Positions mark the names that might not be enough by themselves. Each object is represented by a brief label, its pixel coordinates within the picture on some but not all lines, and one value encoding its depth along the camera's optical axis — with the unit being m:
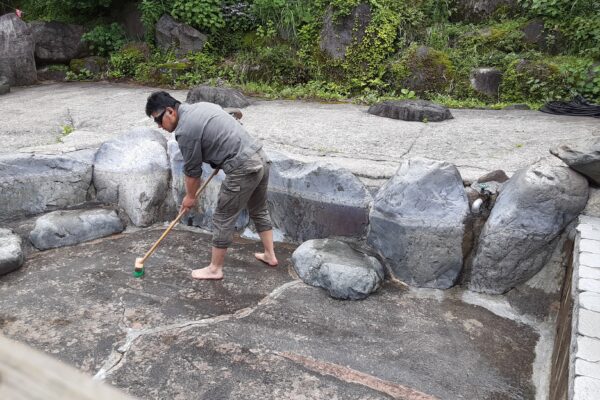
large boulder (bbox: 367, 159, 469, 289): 4.08
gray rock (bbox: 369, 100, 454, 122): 6.46
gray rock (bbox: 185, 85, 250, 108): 7.28
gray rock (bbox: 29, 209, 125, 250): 4.62
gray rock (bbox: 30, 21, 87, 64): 9.98
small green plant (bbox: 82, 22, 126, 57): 10.31
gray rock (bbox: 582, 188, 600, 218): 3.79
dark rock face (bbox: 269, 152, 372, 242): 4.50
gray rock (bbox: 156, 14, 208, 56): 9.75
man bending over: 3.84
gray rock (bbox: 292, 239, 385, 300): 3.93
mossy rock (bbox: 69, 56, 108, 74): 10.16
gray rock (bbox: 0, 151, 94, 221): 4.89
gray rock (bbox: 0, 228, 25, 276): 4.11
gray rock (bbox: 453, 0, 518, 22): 9.13
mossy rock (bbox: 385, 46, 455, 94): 8.03
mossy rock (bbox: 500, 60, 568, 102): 7.45
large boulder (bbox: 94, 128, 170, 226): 5.06
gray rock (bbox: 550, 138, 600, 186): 3.68
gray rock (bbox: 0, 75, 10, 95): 8.56
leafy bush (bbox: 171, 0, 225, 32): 9.64
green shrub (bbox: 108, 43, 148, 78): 9.89
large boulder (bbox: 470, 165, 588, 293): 3.78
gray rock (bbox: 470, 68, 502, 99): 7.85
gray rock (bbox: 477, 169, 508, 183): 4.26
